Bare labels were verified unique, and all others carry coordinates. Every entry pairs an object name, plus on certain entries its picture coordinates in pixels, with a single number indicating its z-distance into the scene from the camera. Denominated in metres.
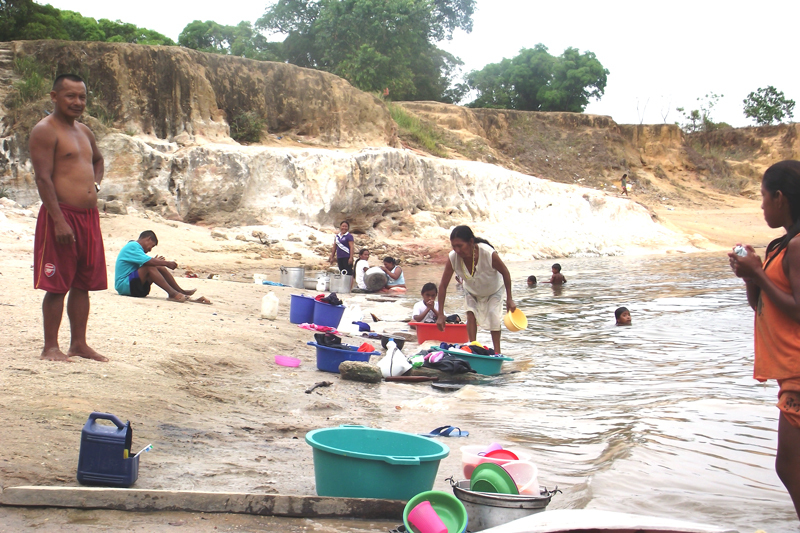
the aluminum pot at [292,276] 12.09
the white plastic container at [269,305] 8.49
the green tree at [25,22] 27.42
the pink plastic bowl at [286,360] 6.16
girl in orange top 2.64
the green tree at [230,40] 41.34
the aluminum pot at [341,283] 12.16
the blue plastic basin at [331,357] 6.11
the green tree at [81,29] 35.44
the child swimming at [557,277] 15.64
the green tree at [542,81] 51.22
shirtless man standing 4.34
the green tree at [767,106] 56.31
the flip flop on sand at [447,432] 4.23
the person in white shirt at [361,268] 13.46
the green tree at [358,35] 38.19
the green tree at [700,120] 54.84
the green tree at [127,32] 38.62
